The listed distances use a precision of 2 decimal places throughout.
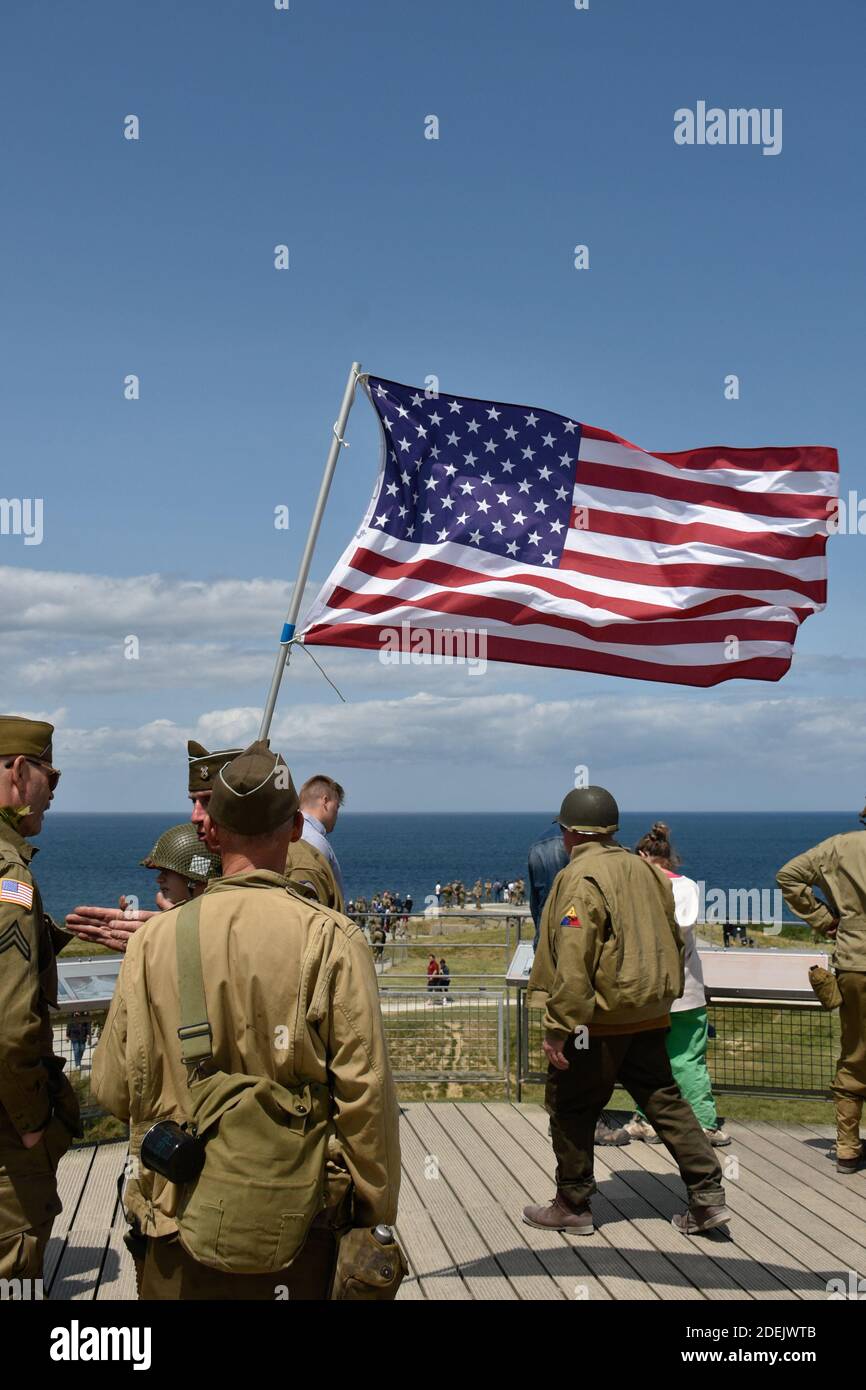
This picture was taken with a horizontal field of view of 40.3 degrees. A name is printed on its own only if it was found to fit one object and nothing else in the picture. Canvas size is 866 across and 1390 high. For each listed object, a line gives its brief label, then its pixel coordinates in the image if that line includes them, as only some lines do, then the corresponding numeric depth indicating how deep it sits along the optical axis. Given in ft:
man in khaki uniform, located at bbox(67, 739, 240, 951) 14.47
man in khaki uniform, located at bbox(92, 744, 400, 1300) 10.21
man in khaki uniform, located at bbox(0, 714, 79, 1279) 12.50
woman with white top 24.77
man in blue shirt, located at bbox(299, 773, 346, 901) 21.67
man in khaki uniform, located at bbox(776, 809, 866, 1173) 24.04
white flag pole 18.13
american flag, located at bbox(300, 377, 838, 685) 24.16
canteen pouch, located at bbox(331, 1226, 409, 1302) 10.20
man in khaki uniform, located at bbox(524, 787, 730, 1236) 19.53
